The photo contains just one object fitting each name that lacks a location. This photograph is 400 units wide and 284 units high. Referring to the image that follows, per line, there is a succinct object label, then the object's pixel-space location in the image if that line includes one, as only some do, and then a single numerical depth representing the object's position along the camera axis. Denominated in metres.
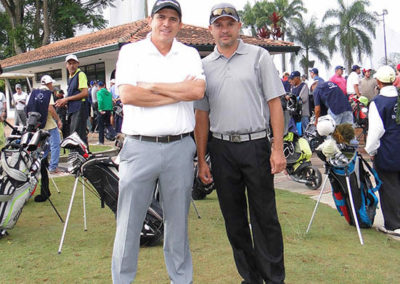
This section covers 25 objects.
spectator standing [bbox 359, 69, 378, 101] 13.88
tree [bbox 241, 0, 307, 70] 55.06
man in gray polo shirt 3.59
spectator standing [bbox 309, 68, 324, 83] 14.72
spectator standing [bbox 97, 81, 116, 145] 16.08
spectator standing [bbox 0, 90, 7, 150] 5.74
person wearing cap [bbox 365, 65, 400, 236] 5.23
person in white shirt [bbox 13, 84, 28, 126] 15.18
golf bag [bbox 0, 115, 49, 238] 5.13
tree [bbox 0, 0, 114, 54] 38.78
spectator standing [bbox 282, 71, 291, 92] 15.45
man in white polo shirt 3.30
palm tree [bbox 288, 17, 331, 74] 53.41
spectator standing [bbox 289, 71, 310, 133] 12.30
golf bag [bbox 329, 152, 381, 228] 5.30
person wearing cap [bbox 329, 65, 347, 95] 13.89
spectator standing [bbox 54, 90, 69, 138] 9.09
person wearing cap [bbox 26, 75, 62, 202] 7.21
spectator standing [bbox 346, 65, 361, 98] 13.73
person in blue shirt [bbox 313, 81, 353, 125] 9.97
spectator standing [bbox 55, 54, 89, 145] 8.02
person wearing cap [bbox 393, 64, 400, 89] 12.09
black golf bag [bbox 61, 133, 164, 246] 4.86
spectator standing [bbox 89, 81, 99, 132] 18.77
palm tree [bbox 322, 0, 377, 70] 49.44
